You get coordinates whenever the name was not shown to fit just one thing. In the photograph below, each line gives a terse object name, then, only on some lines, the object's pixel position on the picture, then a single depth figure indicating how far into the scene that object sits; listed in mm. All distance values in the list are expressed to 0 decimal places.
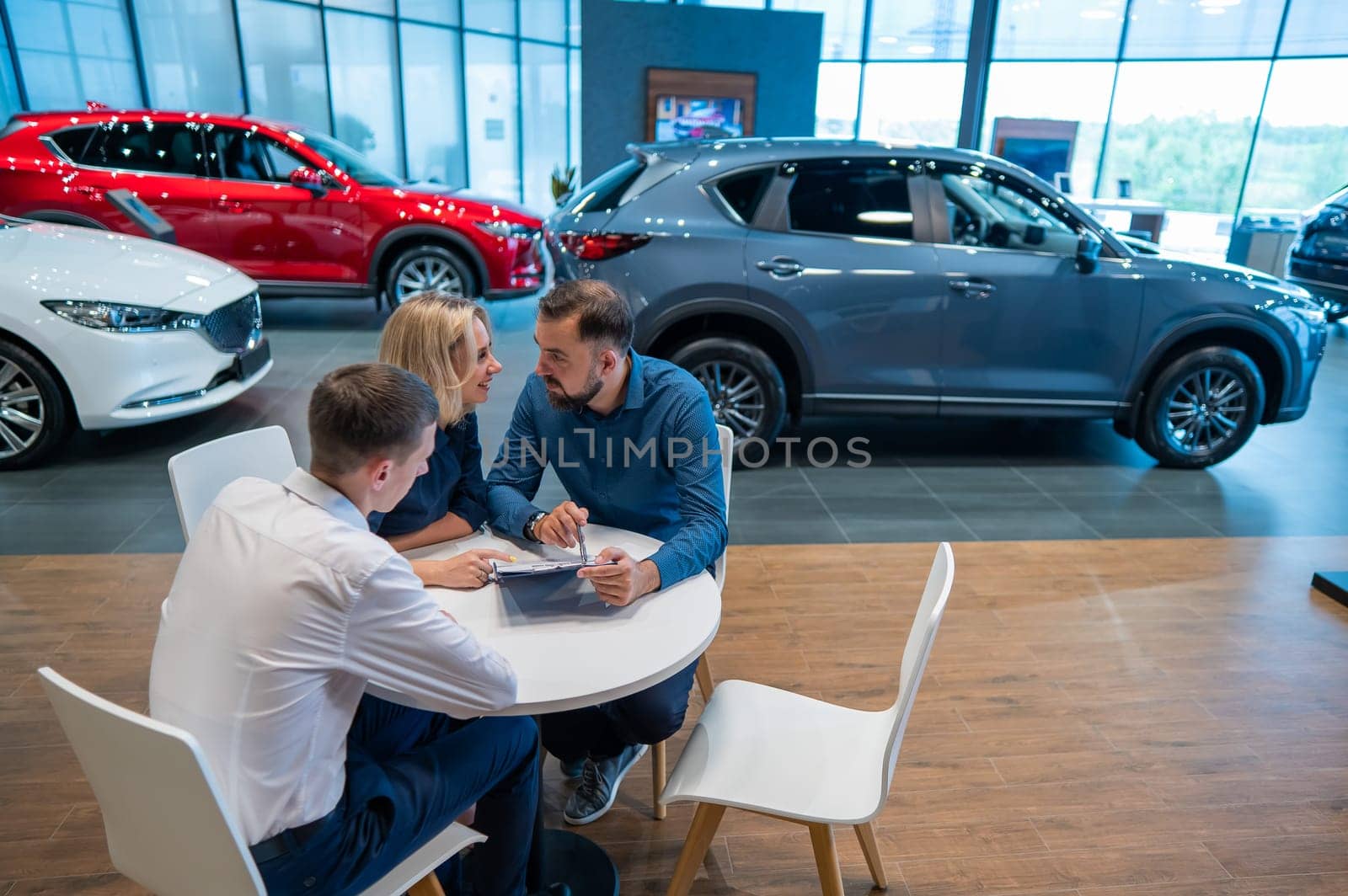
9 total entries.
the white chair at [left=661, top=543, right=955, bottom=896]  1730
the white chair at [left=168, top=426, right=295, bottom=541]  2092
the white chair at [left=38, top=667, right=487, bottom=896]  1190
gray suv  4289
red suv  6238
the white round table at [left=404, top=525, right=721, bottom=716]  1608
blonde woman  2193
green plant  10633
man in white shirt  1277
